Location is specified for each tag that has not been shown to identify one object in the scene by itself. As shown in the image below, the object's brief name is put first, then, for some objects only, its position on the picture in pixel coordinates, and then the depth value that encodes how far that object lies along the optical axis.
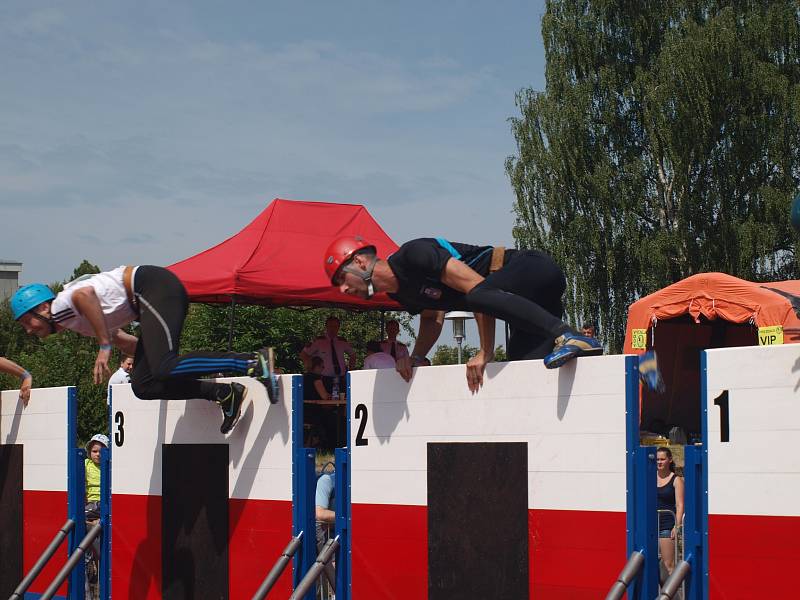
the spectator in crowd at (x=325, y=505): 12.55
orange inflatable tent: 25.77
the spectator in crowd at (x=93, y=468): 18.25
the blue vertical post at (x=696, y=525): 7.73
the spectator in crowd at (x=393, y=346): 25.34
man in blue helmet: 11.01
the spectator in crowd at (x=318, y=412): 25.17
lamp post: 41.44
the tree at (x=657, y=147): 50.75
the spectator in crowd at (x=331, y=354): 25.62
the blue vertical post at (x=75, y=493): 13.45
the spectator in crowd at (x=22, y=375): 14.09
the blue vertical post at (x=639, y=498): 7.95
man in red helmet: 9.20
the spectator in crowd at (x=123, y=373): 19.68
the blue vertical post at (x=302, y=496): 10.53
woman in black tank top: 13.04
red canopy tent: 24.36
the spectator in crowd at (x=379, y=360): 23.08
